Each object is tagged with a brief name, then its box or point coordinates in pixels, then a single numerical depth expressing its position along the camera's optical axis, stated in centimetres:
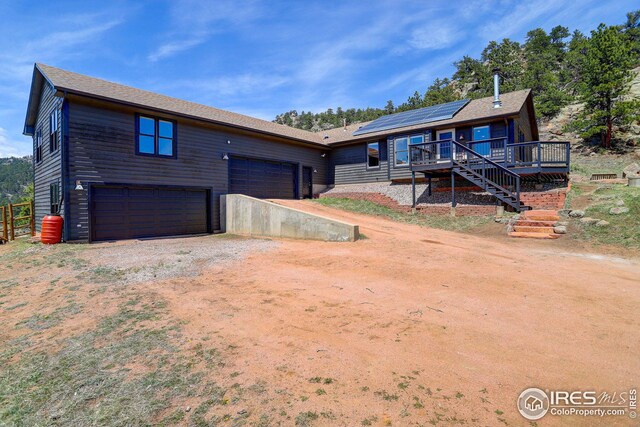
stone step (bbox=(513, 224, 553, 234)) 1092
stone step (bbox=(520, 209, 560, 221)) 1160
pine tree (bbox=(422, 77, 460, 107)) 4274
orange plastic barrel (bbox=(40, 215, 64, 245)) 1071
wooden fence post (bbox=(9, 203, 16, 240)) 1347
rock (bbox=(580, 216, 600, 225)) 1062
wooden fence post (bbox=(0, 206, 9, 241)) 1322
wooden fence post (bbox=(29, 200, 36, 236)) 1419
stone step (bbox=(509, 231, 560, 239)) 1042
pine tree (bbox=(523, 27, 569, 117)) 3584
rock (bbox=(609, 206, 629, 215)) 1076
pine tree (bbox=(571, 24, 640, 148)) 2583
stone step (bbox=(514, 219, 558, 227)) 1123
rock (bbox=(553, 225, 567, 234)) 1046
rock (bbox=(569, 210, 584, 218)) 1130
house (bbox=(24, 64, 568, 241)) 1147
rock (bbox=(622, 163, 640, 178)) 2038
